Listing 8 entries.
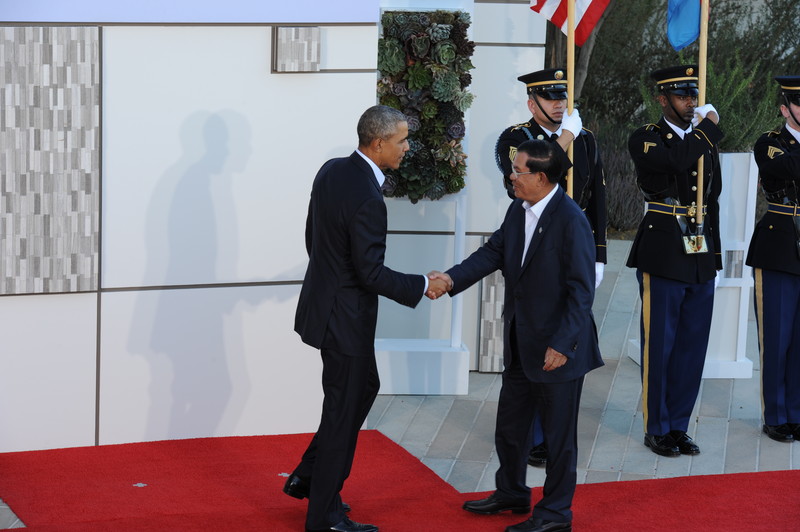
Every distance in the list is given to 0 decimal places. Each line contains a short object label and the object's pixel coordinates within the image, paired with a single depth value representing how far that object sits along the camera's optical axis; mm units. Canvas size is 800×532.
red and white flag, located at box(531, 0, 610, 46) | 11320
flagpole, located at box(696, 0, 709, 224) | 11070
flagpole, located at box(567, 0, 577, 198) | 10589
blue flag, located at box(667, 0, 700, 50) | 11633
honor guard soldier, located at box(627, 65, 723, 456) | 11148
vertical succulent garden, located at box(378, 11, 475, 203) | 12578
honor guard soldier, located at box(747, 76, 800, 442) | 11727
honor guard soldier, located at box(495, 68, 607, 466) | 10914
